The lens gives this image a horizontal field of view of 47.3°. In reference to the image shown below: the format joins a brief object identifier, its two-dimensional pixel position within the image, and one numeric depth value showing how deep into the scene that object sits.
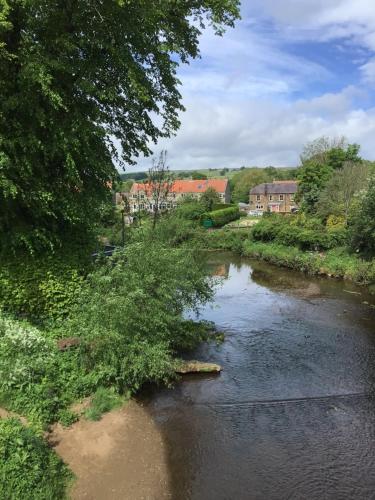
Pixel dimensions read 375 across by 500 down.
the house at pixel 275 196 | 89.12
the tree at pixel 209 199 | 69.93
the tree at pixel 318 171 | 53.75
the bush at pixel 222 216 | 62.88
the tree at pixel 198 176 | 135.75
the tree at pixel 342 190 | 43.12
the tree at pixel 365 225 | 29.36
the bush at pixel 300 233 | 36.91
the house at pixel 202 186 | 93.56
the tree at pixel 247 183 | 111.50
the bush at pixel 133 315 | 12.12
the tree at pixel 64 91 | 13.27
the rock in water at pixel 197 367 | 14.62
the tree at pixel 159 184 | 34.47
